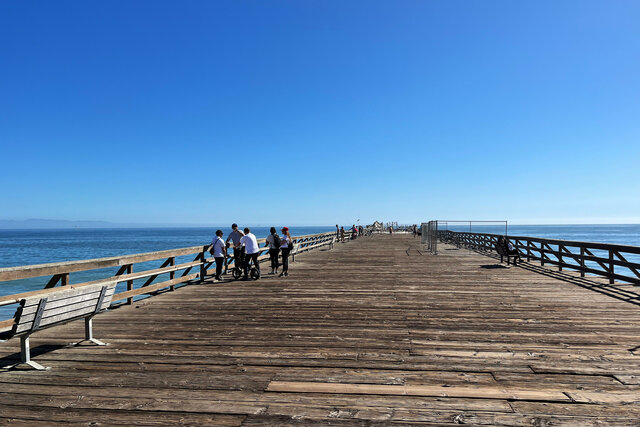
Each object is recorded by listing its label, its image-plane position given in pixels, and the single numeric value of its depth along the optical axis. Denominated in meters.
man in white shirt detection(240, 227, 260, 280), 11.38
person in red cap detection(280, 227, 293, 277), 12.60
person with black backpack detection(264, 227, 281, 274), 12.35
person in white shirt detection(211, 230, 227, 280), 11.30
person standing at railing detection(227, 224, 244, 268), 11.99
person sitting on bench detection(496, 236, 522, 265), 15.67
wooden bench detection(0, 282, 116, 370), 4.11
